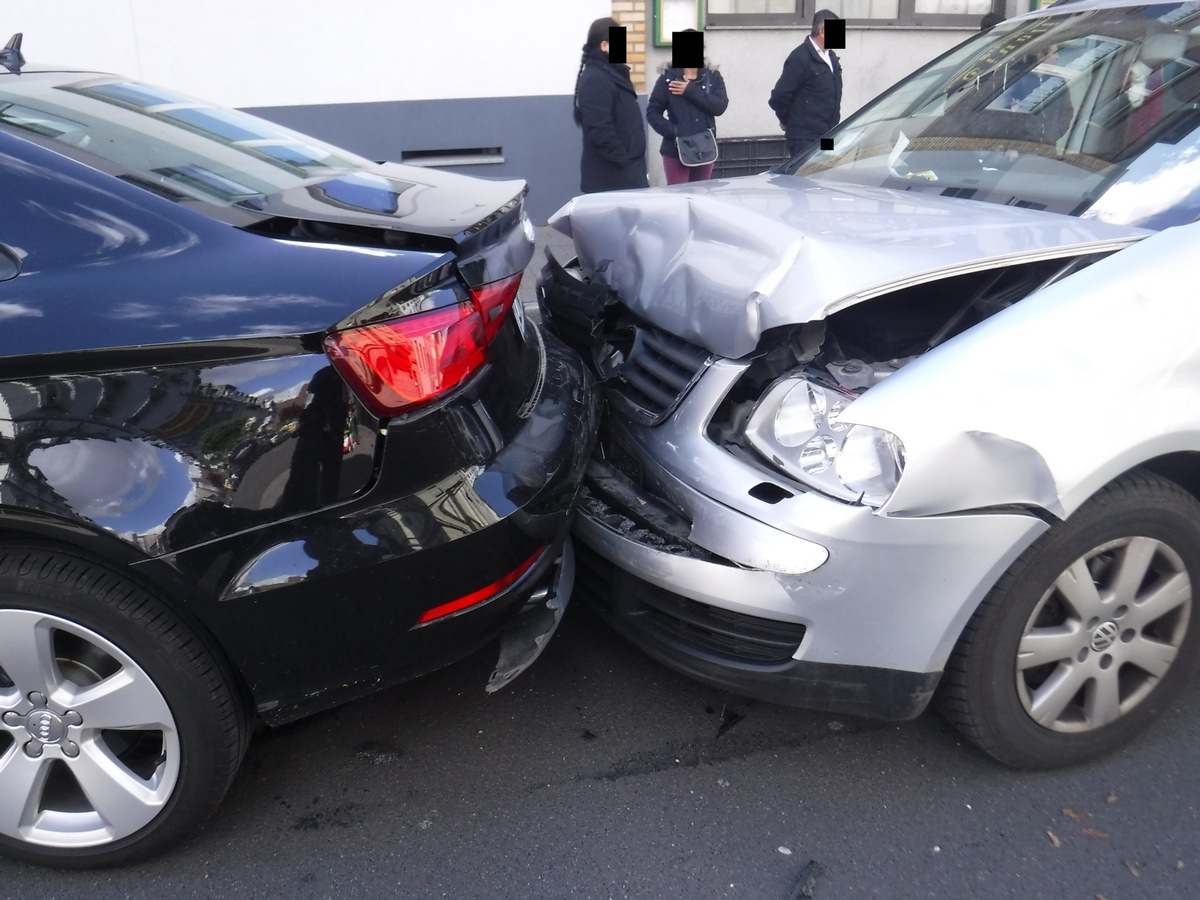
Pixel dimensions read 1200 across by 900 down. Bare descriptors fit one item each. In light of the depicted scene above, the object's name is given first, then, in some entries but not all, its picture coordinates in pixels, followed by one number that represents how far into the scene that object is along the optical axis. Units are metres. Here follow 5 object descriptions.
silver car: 2.15
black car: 1.97
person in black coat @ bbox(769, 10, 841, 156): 7.63
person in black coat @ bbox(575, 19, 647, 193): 6.67
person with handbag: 7.18
